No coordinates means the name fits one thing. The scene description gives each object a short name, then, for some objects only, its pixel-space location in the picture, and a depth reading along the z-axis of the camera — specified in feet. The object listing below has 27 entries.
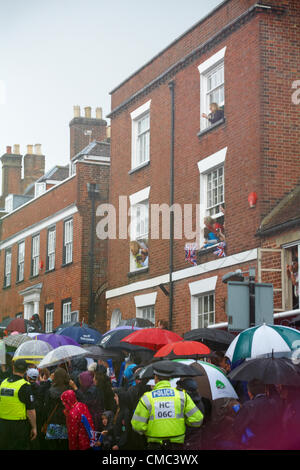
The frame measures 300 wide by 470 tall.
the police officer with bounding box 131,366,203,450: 31.76
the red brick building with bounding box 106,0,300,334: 64.44
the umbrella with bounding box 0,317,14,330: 76.13
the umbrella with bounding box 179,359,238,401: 35.96
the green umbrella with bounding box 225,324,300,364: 37.17
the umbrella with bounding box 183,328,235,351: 47.80
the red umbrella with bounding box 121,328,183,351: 48.29
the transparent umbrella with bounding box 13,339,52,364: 47.98
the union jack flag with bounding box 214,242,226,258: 66.85
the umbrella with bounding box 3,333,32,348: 56.54
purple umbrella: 52.72
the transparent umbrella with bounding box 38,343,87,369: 45.01
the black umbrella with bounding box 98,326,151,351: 49.47
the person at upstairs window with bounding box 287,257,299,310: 58.49
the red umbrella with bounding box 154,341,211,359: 40.86
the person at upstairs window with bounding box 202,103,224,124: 70.16
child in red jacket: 37.96
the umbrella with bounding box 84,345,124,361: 49.32
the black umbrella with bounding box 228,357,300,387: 31.96
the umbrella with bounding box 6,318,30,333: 72.33
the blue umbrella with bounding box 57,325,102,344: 60.08
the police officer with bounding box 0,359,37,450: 40.16
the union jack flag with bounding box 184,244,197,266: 71.53
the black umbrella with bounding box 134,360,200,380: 32.53
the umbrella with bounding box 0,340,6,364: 49.23
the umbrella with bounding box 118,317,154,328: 63.16
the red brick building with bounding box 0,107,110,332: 98.12
